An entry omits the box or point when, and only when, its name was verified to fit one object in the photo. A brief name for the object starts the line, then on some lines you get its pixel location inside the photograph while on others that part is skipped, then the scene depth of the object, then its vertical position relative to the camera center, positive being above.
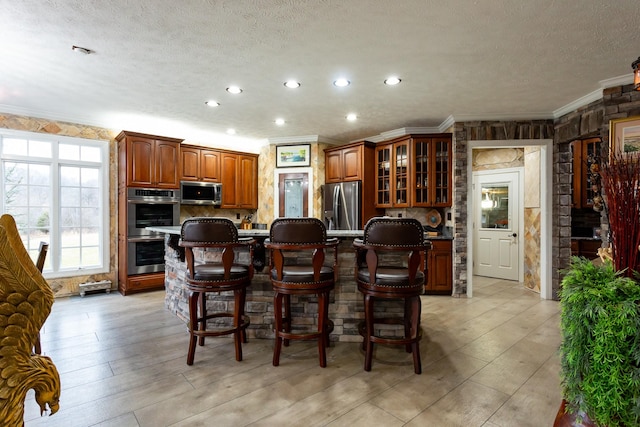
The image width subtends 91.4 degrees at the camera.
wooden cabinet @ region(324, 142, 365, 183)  5.61 +0.93
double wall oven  4.80 -0.15
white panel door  5.88 -0.26
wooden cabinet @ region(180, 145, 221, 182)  5.50 +0.89
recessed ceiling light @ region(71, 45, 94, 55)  2.69 +1.43
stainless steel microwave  5.45 +0.35
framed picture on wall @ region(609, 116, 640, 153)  3.26 +0.83
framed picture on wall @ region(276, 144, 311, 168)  6.11 +1.12
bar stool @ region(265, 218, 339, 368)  2.42 -0.48
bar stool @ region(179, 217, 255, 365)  2.52 -0.49
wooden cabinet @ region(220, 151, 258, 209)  6.05 +0.65
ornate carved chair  0.83 -0.33
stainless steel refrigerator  5.54 +0.12
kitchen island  3.00 -0.88
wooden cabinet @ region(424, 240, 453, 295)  4.79 -0.86
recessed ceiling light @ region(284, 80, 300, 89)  3.47 +1.45
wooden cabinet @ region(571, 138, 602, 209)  5.07 +0.61
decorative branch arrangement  1.31 +0.01
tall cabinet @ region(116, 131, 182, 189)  4.76 +0.84
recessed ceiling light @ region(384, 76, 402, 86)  3.35 +1.44
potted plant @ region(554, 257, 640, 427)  1.18 -0.53
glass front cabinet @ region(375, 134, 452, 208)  4.93 +0.67
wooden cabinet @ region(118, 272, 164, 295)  4.77 -1.10
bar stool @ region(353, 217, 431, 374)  2.33 -0.49
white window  4.39 +0.25
